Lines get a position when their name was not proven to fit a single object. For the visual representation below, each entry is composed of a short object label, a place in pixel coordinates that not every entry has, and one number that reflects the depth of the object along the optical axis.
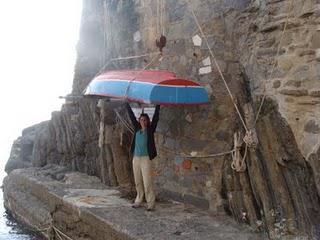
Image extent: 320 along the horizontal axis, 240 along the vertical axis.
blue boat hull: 6.00
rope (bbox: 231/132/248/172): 5.84
